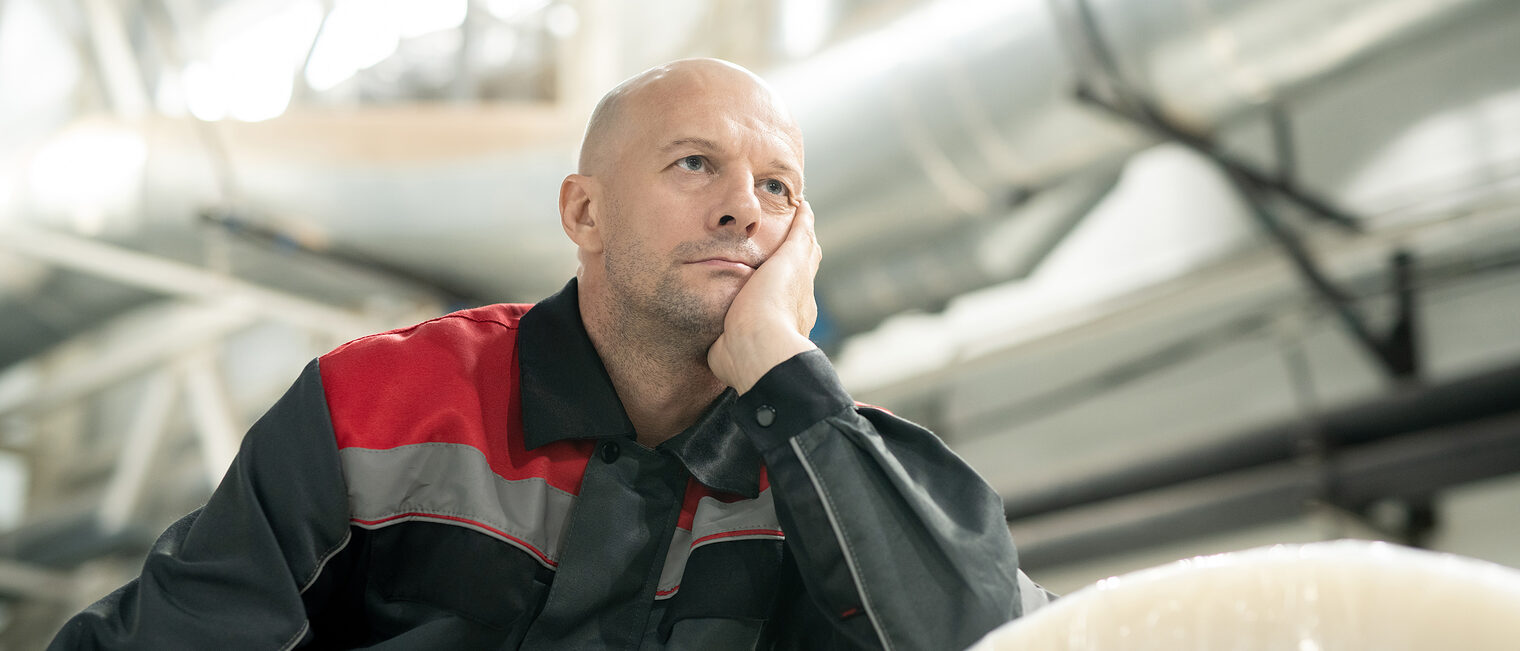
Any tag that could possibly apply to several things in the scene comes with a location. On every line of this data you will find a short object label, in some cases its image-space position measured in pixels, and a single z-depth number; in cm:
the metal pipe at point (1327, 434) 300
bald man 113
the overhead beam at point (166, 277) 409
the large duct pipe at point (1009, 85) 266
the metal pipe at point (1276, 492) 297
